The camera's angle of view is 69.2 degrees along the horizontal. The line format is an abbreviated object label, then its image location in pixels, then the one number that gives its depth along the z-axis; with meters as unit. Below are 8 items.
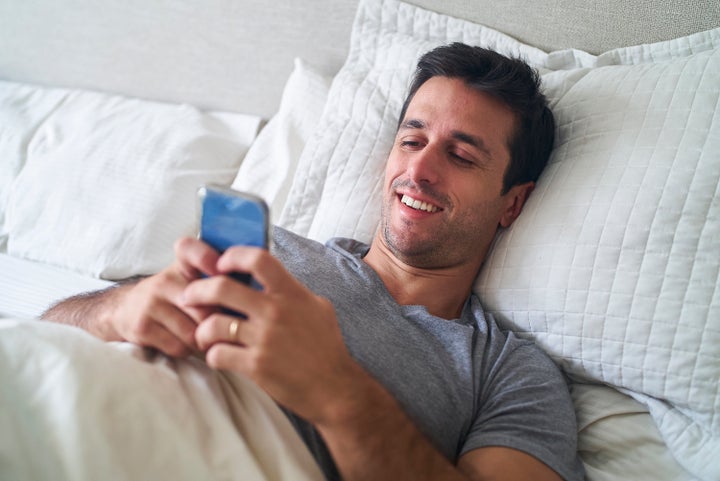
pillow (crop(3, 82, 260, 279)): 1.38
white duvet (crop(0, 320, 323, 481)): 0.56
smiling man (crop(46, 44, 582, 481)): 0.59
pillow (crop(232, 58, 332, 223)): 1.41
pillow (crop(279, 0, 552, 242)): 1.25
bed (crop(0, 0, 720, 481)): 0.64
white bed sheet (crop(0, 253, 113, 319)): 1.25
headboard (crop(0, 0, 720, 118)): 1.32
